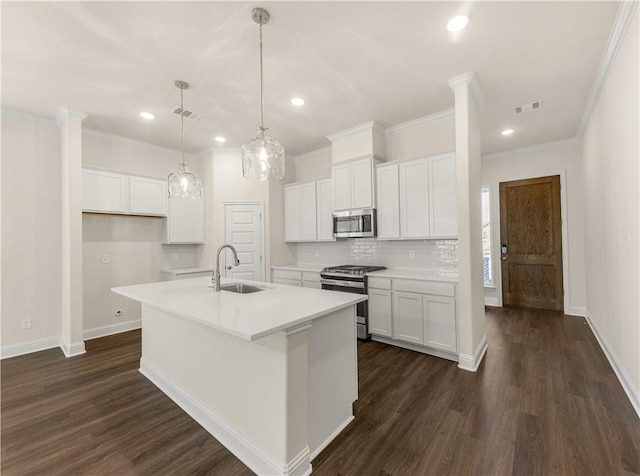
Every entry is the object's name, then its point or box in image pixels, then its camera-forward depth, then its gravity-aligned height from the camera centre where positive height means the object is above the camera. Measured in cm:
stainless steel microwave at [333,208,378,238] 405 +23
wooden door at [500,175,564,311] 497 -11
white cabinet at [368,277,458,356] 319 -87
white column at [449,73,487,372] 293 +16
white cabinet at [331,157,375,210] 407 +80
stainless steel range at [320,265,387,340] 382 -58
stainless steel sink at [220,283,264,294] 281 -45
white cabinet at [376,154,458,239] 345 +51
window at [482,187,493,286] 563 +7
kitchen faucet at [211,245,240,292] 250 -31
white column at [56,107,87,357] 355 +19
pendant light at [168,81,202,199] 308 +61
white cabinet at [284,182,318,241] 495 +49
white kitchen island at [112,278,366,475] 163 -85
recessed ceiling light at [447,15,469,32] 215 +161
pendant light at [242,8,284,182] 244 +70
